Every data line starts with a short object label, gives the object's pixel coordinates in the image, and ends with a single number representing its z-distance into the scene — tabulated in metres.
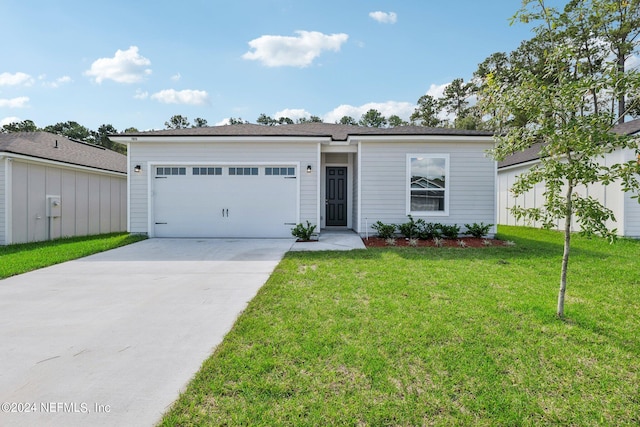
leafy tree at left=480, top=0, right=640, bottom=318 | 2.82
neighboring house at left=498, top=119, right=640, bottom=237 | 9.05
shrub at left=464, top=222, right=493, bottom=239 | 8.67
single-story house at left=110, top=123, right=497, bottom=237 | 8.86
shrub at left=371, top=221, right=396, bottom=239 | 8.47
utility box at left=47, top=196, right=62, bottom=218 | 9.30
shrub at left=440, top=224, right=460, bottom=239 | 8.59
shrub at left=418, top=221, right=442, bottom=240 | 8.68
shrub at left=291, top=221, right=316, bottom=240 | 8.41
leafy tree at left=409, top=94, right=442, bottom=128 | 30.41
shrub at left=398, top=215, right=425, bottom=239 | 8.69
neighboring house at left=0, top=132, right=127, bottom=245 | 8.33
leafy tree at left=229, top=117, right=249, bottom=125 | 37.25
